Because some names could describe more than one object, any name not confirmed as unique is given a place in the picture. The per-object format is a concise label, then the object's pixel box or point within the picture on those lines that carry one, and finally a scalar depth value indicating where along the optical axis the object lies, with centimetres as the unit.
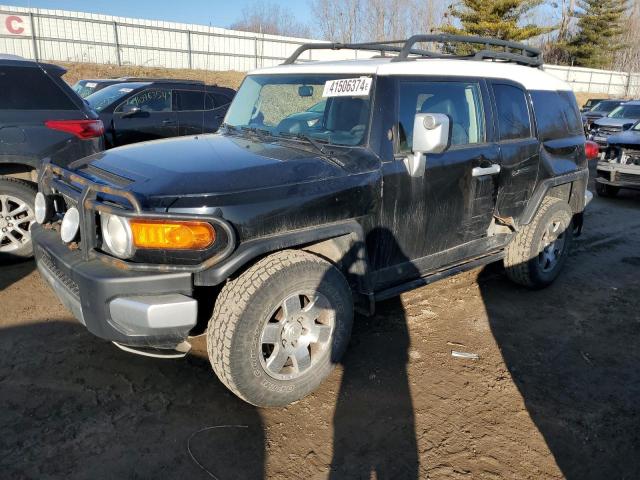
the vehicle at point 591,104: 2021
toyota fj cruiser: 265
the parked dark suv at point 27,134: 491
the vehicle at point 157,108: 831
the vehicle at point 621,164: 930
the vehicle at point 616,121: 1449
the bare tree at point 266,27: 5520
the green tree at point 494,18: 3275
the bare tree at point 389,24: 4194
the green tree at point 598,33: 4616
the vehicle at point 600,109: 1819
